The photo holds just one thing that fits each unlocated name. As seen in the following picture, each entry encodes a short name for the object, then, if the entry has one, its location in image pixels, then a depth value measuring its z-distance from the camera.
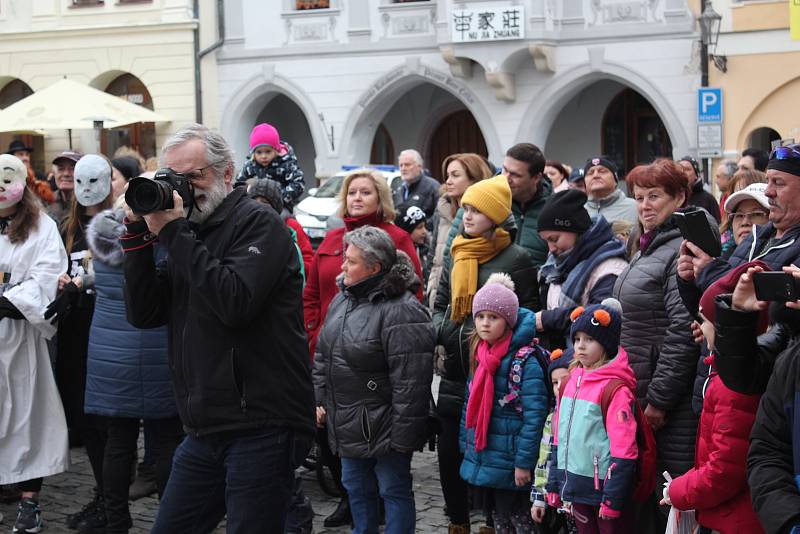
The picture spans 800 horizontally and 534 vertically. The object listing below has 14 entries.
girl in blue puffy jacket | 5.70
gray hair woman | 5.90
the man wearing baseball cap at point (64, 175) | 8.26
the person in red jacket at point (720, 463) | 4.14
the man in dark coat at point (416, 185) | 11.22
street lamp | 20.95
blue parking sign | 21.12
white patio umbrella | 16.61
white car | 20.47
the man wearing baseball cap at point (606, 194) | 8.46
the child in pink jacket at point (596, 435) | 5.10
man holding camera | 4.27
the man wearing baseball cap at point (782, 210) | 4.14
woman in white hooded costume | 7.01
